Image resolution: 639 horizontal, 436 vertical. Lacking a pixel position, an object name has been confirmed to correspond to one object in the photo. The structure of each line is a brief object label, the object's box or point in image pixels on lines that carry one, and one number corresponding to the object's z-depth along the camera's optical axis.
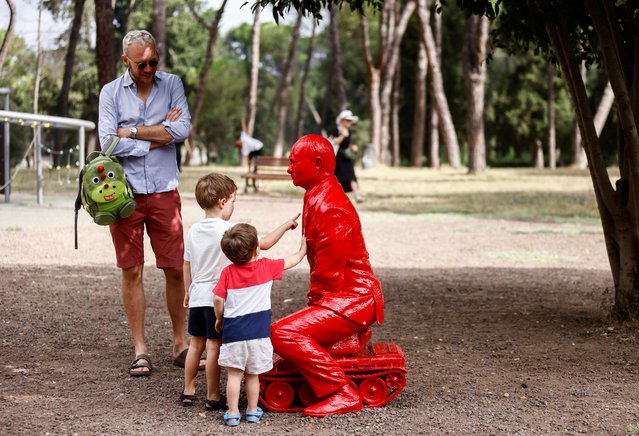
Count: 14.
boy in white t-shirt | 5.14
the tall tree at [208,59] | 38.59
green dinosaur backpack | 5.55
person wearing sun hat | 17.30
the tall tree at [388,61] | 39.53
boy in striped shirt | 4.74
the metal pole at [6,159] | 18.38
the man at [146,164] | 5.88
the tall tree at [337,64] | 40.34
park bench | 22.86
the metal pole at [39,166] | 18.05
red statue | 4.91
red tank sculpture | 5.01
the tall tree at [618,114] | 7.10
